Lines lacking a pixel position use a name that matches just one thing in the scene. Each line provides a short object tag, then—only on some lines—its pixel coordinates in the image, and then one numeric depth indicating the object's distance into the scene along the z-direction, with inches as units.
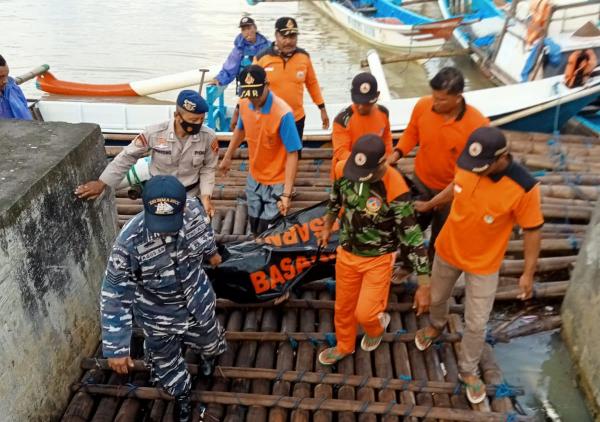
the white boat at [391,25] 518.6
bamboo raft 129.6
